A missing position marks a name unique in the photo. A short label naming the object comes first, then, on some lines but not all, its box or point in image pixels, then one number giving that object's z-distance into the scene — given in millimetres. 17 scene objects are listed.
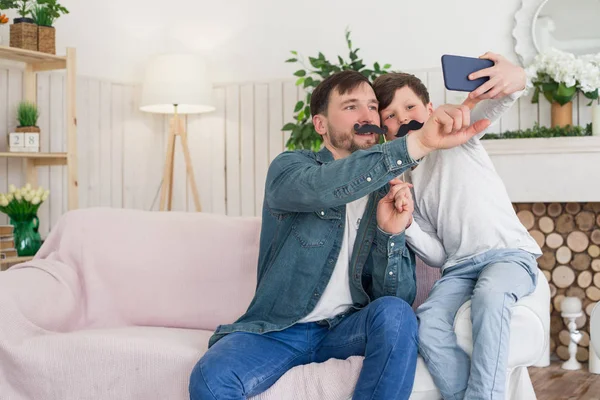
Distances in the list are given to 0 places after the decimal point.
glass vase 3455
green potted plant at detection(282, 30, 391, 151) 3725
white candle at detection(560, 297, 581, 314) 3480
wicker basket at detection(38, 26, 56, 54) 3561
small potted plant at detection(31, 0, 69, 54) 3549
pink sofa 1848
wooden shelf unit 3598
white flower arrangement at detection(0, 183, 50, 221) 3420
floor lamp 4062
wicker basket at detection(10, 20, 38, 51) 3504
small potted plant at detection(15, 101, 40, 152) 3559
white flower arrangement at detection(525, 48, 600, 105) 3342
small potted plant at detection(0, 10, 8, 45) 3394
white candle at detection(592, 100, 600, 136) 3340
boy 1711
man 1710
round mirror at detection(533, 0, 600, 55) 3570
